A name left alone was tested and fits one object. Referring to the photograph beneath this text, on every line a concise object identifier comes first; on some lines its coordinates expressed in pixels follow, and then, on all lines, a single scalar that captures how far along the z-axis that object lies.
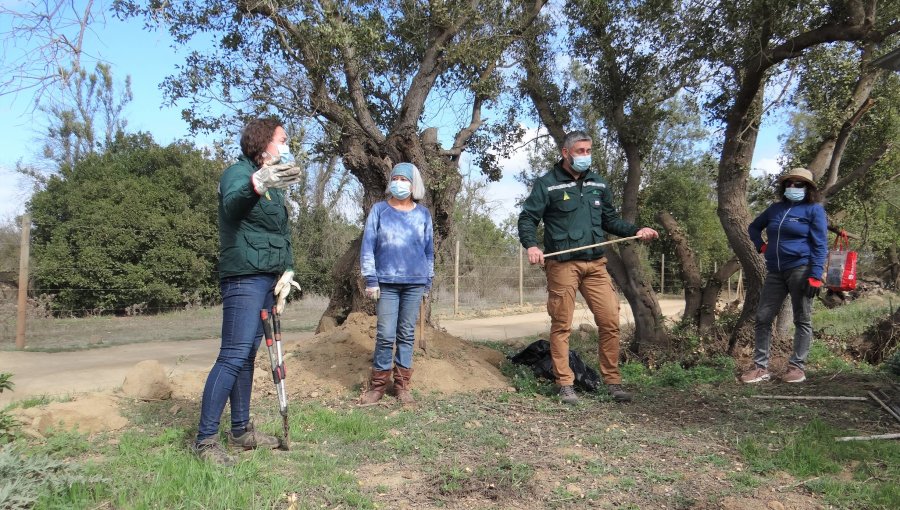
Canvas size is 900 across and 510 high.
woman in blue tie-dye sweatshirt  4.48
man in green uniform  4.54
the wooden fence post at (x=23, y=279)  7.84
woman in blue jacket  4.93
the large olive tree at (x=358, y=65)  5.86
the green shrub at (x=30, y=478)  2.29
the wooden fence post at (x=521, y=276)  16.81
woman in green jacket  2.98
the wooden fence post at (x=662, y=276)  22.37
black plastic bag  4.79
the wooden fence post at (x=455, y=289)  14.30
